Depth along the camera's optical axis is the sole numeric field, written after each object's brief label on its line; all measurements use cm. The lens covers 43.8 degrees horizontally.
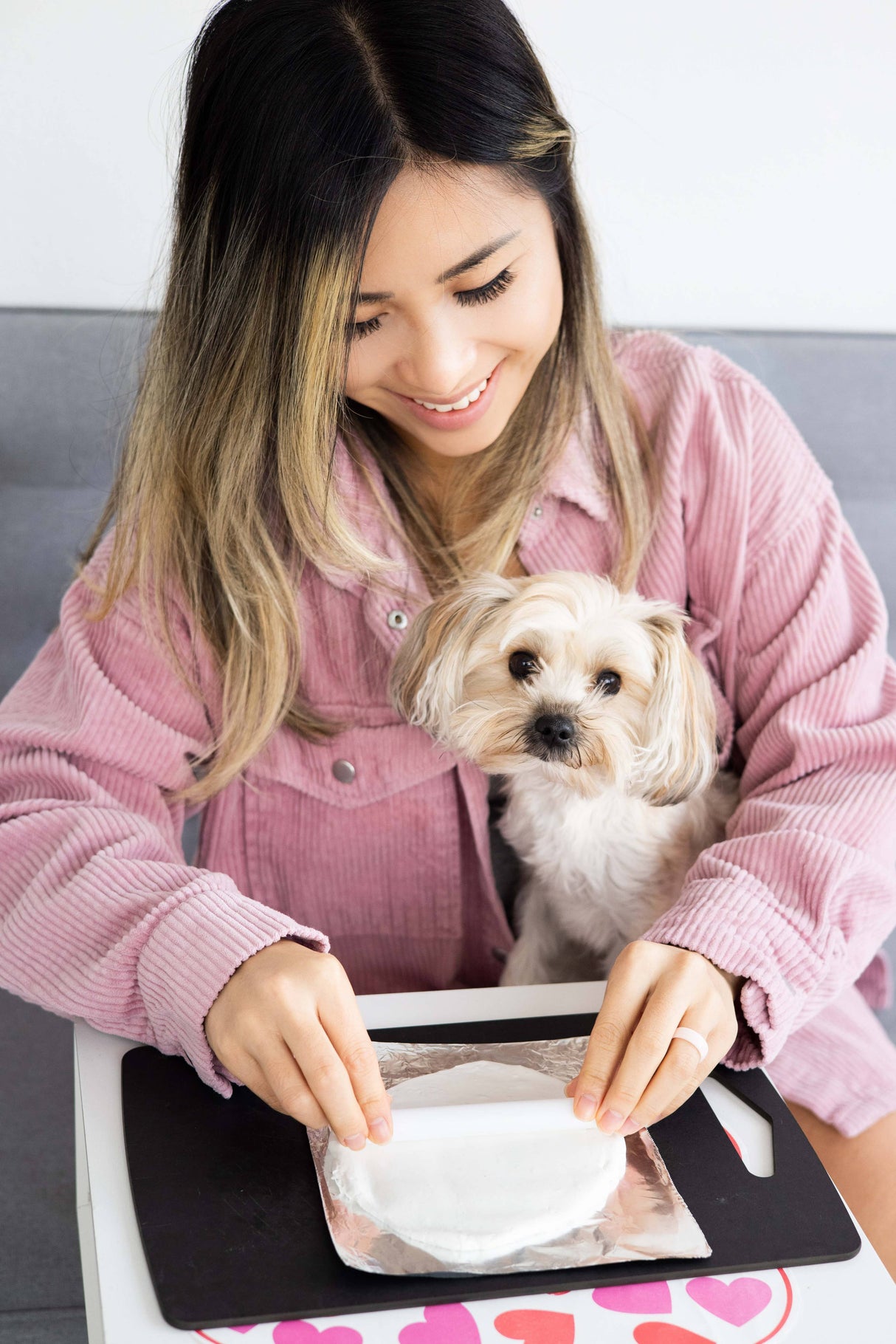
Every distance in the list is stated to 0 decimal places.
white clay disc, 74
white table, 69
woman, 94
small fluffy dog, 110
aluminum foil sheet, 73
